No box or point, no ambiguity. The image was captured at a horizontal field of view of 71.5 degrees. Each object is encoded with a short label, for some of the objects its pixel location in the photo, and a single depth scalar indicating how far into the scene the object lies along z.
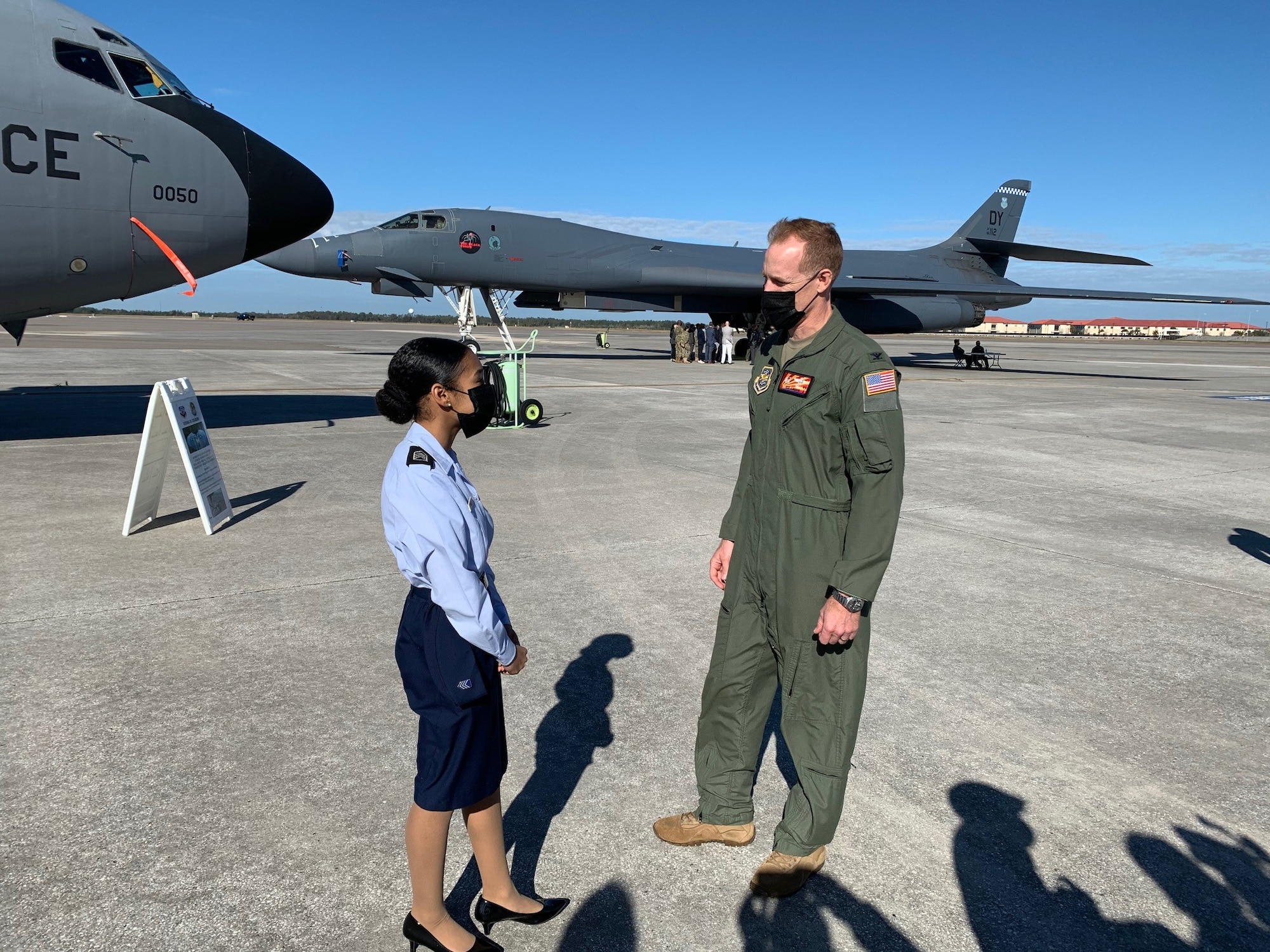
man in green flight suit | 2.74
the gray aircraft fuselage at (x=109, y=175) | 8.44
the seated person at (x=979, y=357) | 30.55
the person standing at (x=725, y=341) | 29.36
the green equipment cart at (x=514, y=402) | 12.17
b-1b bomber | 23.64
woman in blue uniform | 2.32
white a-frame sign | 6.55
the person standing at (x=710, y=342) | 30.28
